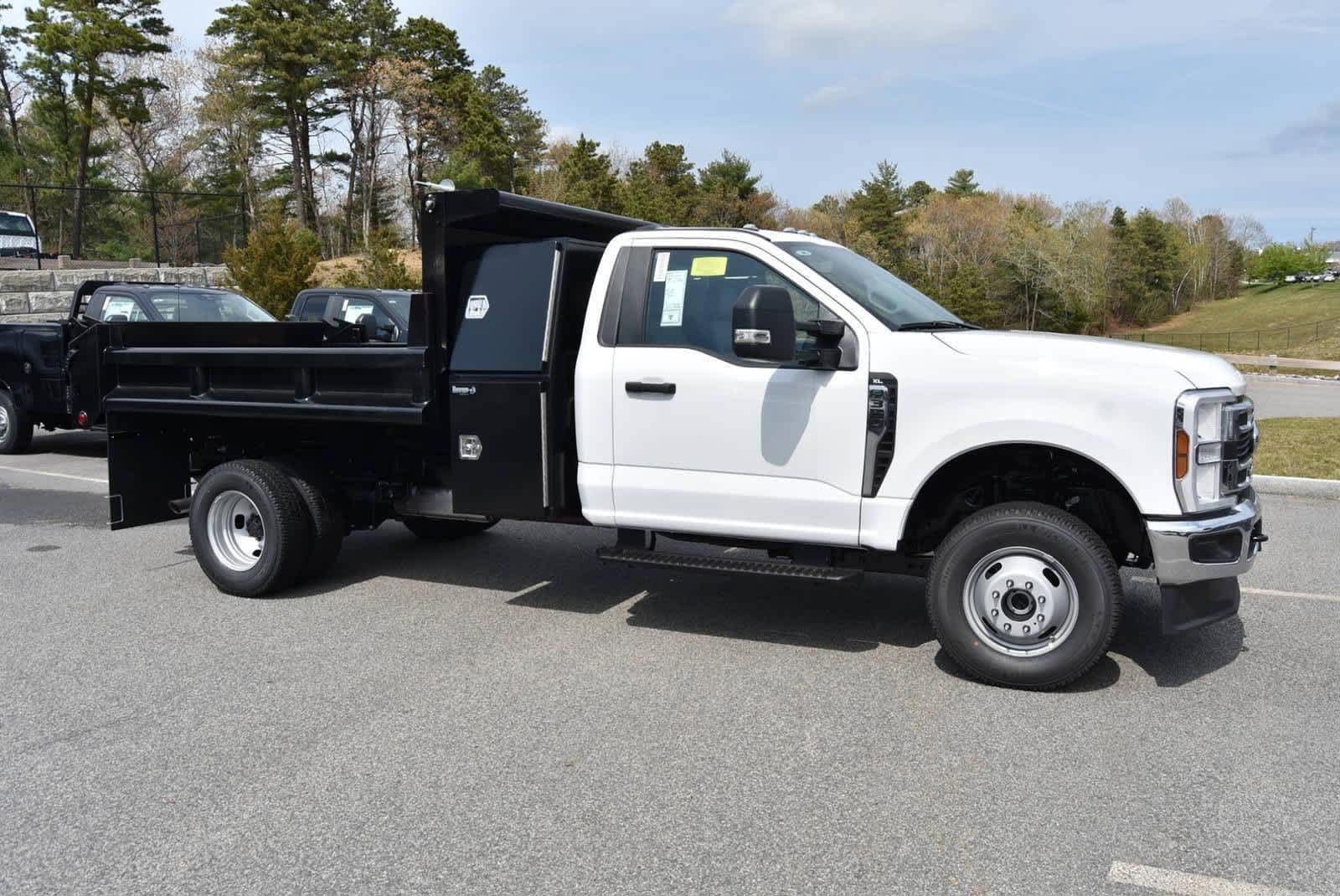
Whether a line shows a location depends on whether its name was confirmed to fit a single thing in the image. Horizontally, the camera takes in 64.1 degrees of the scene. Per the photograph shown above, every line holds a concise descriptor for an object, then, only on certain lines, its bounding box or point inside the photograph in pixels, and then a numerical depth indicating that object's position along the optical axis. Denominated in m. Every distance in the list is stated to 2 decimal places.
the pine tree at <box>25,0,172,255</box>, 41.28
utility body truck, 4.91
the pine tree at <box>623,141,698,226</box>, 44.22
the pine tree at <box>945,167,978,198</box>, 95.19
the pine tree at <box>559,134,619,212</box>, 43.12
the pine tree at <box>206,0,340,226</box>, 49.44
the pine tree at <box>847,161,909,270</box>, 69.38
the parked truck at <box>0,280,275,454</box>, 12.72
